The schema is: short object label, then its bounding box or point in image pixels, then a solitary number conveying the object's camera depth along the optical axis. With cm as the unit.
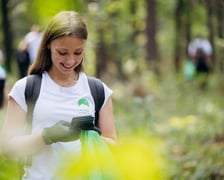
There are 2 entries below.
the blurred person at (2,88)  1095
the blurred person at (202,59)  1970
